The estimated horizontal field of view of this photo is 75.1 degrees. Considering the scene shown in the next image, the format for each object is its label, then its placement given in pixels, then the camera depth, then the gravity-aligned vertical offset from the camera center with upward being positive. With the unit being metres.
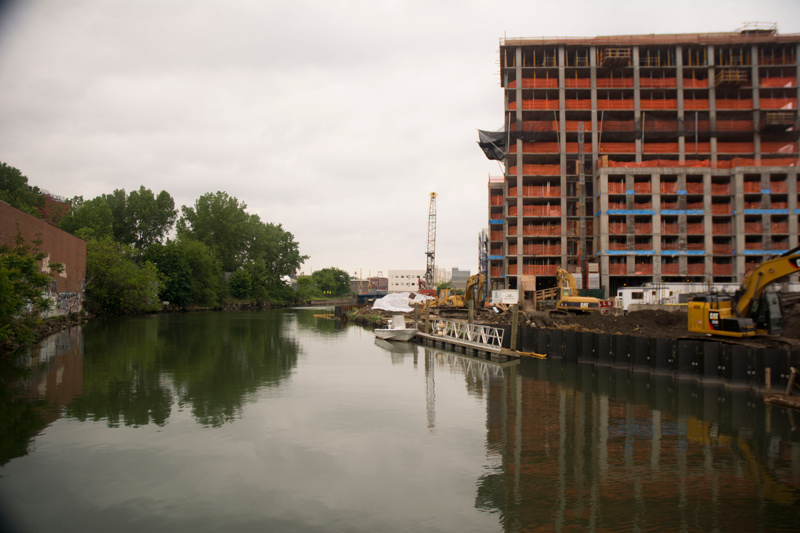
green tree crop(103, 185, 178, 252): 95.25 +13.79
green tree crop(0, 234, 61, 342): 23.59 +0.02
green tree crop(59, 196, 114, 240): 83.25 +11.32
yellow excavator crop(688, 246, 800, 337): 23.33 -0.62
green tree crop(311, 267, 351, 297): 188.12 +2.99
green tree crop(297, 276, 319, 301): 145.95 +0.89
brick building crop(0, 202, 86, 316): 34.78 +3.48
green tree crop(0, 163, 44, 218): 78.25 +15.45
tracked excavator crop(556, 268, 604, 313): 46.31 -0.86
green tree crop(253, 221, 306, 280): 124.62 +9.52
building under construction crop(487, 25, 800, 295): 67.69 +21.19
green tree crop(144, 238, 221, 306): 86.31 +3.32
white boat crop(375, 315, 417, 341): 42.94 -3.44
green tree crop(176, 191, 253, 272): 106.00 +13.46
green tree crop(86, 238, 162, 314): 63.78 +1.13
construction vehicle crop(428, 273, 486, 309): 49.78 -0.44
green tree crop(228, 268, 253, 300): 110.25 +1.59
